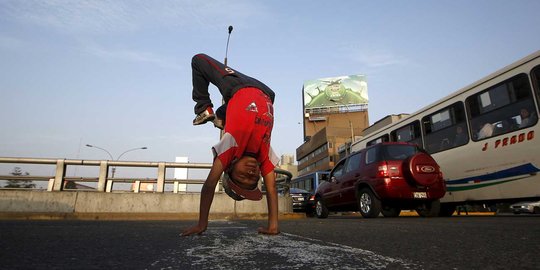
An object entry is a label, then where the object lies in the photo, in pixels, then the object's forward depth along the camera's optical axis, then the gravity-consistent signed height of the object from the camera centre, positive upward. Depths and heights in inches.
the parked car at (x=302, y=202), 610.5 +19.8
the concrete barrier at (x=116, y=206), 338.6 +7.8
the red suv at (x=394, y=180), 286.5 +28.6
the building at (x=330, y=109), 2962.6 +951.1
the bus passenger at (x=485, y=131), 300.7 +73.7
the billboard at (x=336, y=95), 3029.0 +1081.9
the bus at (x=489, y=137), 264.8 +69.4
